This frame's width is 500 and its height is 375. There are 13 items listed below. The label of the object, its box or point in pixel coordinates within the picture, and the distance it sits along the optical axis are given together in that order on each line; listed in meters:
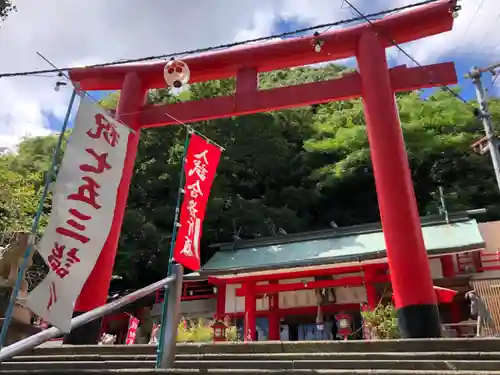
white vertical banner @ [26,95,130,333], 3.44
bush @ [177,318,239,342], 9.73
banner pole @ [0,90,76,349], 3.21
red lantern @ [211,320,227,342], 9.41
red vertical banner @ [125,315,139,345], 13.27
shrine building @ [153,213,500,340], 12.00
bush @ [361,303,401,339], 7.74
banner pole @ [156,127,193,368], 4.32
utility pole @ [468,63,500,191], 8.46
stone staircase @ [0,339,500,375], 4.25
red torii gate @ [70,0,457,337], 6.57
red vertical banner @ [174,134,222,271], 5.24
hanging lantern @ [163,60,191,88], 8.48
